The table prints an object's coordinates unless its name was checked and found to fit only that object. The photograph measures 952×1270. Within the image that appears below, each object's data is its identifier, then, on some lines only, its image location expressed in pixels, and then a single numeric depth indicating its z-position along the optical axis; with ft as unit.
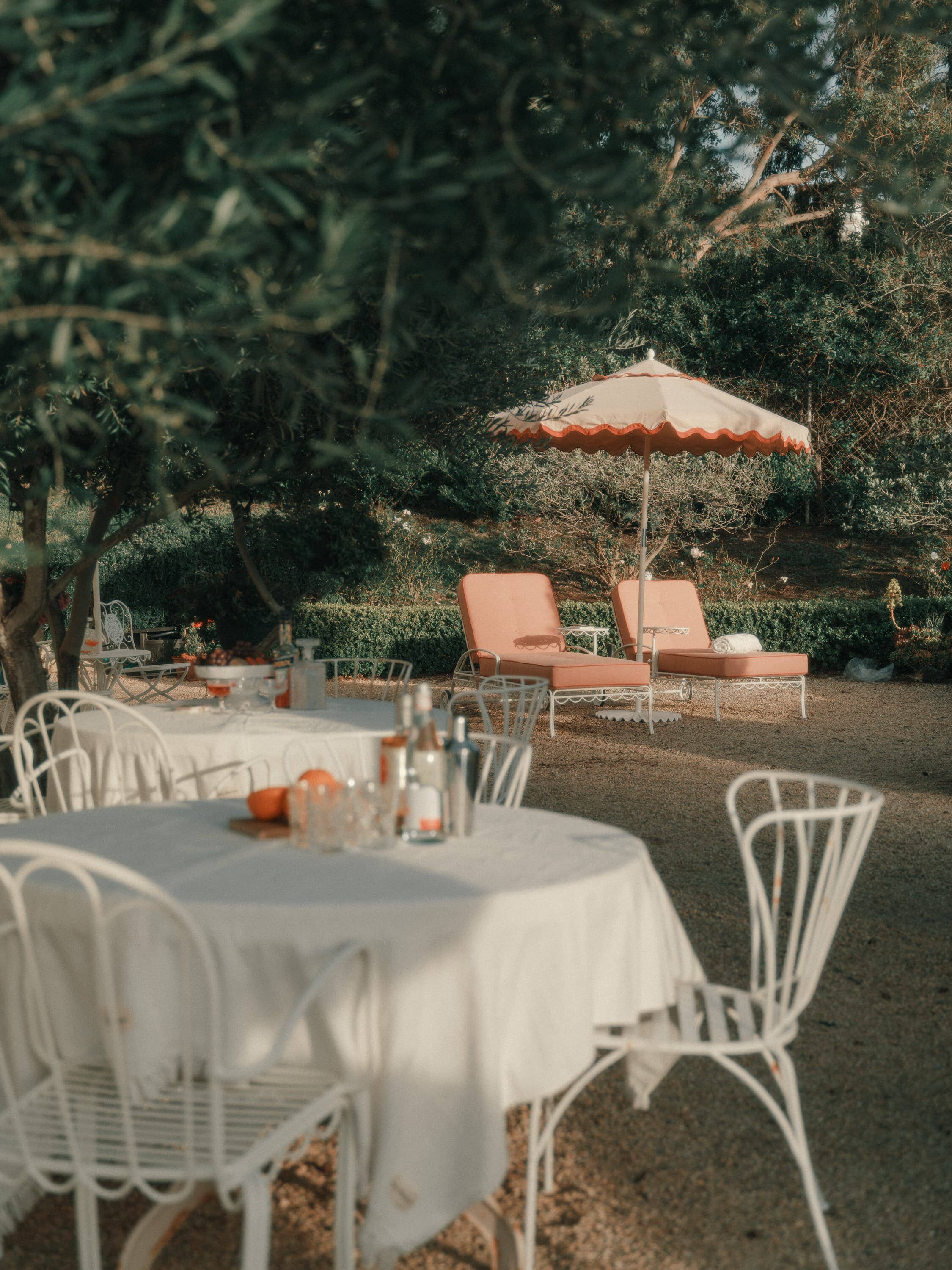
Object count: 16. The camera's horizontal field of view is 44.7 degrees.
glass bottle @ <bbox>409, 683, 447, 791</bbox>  8.23
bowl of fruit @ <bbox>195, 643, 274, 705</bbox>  15.24
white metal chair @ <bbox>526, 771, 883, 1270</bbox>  7.58
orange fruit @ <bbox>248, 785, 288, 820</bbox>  8.48
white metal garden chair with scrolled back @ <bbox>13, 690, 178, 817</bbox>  12.83
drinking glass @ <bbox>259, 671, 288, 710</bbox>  15.39
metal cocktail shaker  8.20
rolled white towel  35.42
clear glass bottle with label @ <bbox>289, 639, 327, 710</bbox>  15.58
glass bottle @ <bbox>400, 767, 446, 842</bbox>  8.05
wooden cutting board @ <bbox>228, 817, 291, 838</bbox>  8.21
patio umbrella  28.66
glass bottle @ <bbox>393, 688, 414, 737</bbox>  8.32
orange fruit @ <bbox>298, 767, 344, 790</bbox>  8.48
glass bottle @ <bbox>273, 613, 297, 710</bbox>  15.90
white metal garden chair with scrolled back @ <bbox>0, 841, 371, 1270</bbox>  5.82
